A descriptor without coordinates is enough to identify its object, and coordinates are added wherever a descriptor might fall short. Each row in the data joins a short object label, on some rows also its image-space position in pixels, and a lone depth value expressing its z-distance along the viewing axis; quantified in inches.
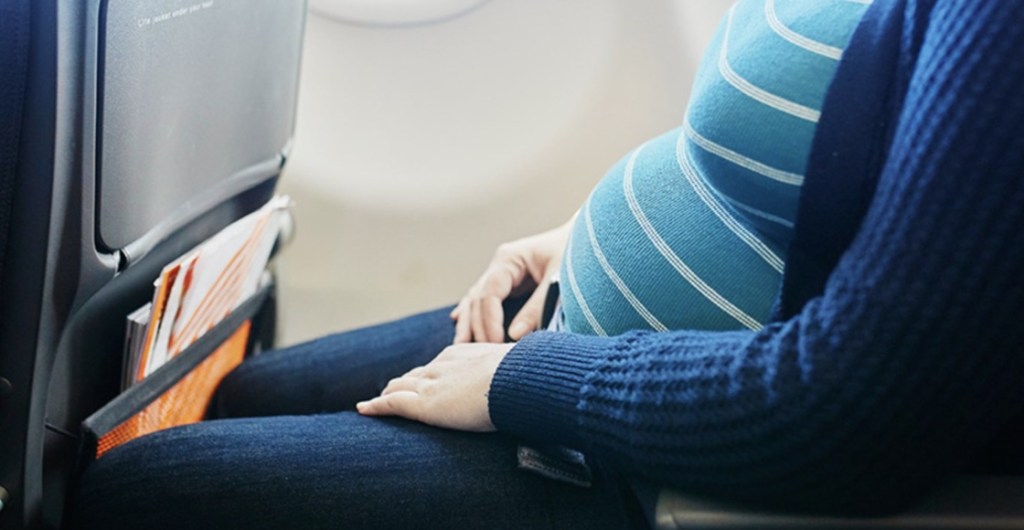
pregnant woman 22.2
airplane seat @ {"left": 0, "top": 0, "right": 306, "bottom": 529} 27.9
